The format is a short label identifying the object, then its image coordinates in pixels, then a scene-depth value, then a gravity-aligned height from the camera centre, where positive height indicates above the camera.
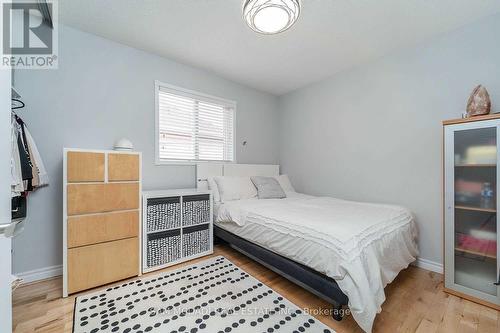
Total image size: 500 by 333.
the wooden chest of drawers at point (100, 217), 1.78 -0.48
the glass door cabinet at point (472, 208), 1.69 -0.36
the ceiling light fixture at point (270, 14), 1.58 +1.23
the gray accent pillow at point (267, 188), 3.04 -0.33
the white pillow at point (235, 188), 2.87 -0.32
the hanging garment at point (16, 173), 1.48 -0.06
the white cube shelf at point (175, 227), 2.19 -0.71
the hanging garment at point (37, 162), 1.77 +0.03
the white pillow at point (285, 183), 3.57 -0.30
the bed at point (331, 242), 1.37 -0.64
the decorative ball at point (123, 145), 2.23 +0.22
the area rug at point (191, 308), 1.41 -1.10
